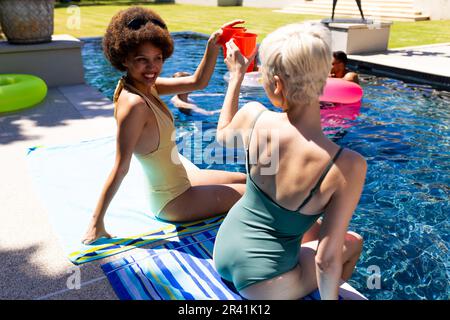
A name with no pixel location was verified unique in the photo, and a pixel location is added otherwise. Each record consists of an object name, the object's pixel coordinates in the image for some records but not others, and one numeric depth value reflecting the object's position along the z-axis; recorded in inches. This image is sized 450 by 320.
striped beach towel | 104.6
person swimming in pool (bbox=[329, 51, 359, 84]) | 313.4
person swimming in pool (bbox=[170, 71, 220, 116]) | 294.7
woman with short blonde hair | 74.1
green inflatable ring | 264.8
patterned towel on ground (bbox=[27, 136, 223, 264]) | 127.6
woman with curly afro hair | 112.3
